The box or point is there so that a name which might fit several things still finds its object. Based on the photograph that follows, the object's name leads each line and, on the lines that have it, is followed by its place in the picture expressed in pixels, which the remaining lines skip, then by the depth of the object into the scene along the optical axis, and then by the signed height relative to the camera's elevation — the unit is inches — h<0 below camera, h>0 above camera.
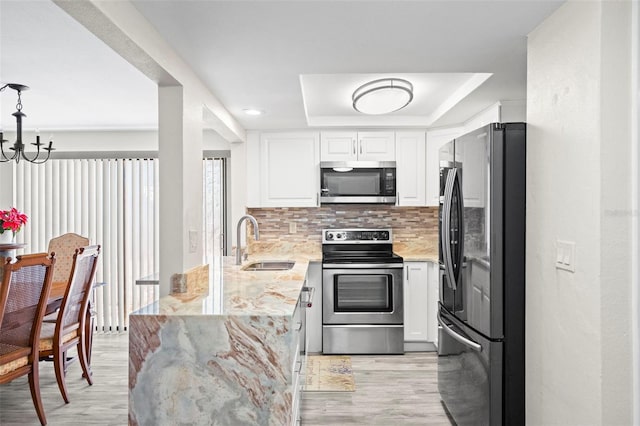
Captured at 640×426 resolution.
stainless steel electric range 166.7 -37.4
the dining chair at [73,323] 122.6 -34.2
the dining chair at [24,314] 101.0 -25.6
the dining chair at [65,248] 161.3 -15.1
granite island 75.2 -27.3
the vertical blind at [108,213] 197.5 -2.5
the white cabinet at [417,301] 169.3 -35.5
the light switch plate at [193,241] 99.7 -7.5
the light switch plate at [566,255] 68.9 -7.5
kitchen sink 158.5 -20.9
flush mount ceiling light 117.3 +30.1
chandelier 129.3 +26.2
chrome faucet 127.6 -10.9
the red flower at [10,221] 137.6 -4.2
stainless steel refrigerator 88.1 -13.3
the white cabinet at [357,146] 178.5 +25.0
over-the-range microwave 175.3 +10.3
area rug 134.3 -54.4
